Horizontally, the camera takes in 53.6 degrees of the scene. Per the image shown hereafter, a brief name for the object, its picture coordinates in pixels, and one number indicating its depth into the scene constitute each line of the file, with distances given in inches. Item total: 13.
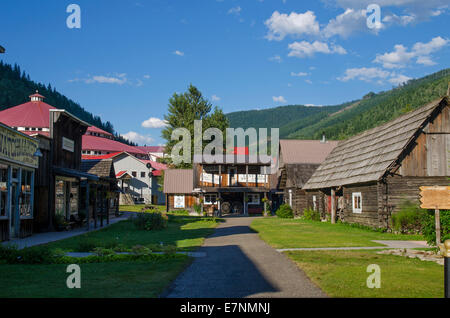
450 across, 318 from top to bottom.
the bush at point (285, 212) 1505.9
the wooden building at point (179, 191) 2046.0
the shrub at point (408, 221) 846.5
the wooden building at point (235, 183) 1736.0
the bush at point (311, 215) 1305.2
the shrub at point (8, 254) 474.7
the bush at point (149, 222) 980.7
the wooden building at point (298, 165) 1536.7
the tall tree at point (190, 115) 2536.9
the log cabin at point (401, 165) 894.4
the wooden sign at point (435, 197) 296.6
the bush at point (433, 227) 522.9
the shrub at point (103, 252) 521.0
